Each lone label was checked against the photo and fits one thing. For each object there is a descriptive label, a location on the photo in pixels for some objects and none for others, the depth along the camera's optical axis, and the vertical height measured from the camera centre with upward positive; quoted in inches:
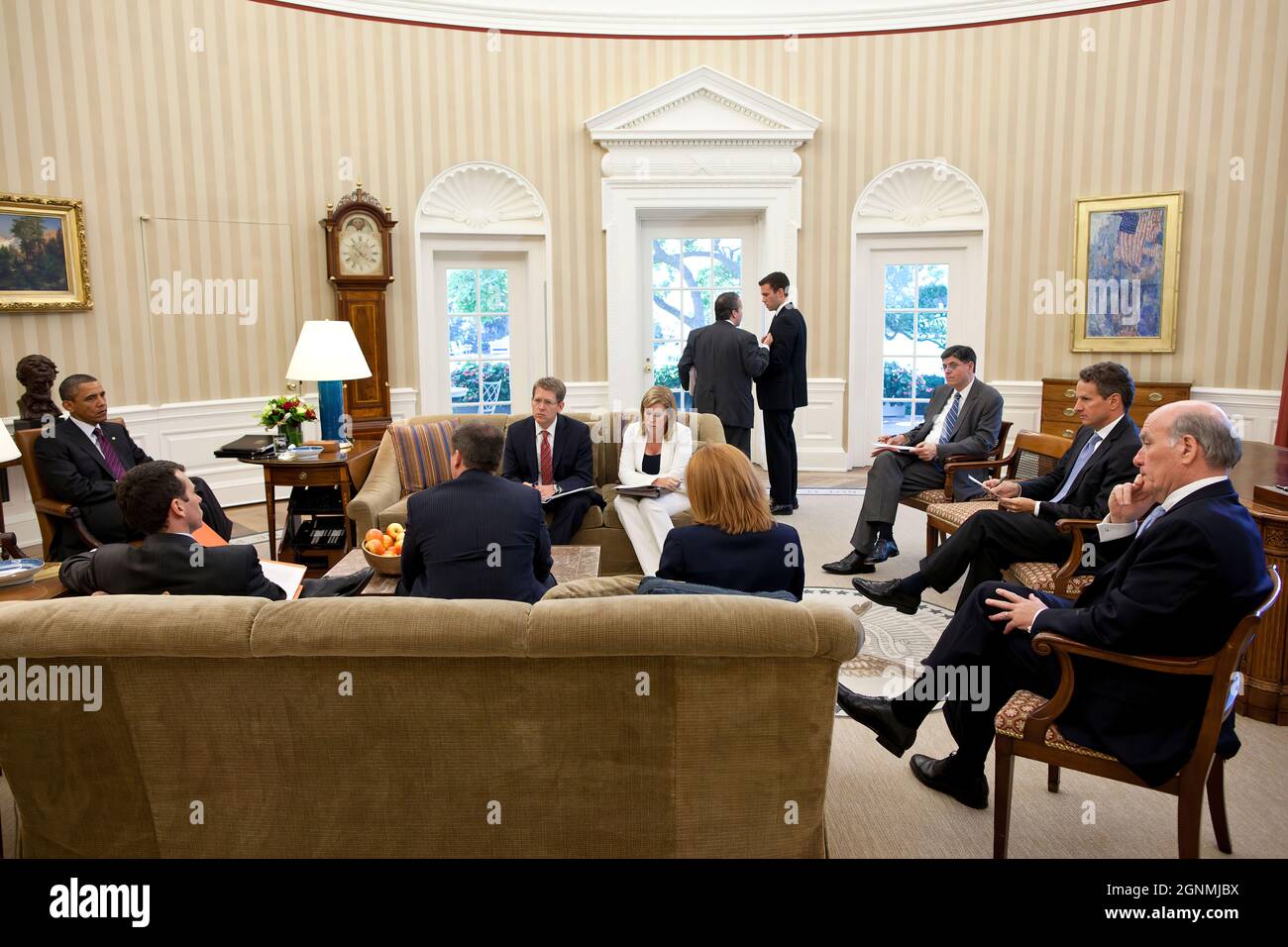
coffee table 149.4 -36.4
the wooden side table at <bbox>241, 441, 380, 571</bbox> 210.5 -27.2
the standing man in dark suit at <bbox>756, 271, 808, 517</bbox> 271.9 -11.0
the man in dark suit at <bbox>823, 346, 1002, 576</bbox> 210.5 -24.2
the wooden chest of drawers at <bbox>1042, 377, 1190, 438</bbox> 286.8 -16.5
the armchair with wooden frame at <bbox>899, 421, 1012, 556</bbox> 205.2 -32.1
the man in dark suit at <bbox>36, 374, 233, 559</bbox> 179.8 -22.1
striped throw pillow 214.1 -23.0
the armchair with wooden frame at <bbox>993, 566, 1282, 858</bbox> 89.0 -39.3
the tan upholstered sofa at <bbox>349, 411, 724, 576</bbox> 192.9 -30.7
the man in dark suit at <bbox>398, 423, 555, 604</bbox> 122.1 -23.7
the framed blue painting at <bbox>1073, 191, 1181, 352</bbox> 292.2 +23.1
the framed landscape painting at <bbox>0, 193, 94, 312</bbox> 237.6 +25.2
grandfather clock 291.3 +22.3
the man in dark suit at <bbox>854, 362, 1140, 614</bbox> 158.1 -28.2
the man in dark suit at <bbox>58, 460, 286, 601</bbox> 104.2 -22.5
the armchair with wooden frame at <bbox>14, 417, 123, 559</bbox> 179.5 -28.5
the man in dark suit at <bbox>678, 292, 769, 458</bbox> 268.1 -4.9
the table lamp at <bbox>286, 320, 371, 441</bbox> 214.2 -0.8
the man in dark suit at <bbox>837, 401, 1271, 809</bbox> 90.2 -26.9
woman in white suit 197.5 -26.3
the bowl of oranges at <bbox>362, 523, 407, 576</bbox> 149.6 -31.6
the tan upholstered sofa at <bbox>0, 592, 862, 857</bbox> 81.8 -33.4
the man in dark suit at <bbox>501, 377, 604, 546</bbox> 207.6 -22.2
